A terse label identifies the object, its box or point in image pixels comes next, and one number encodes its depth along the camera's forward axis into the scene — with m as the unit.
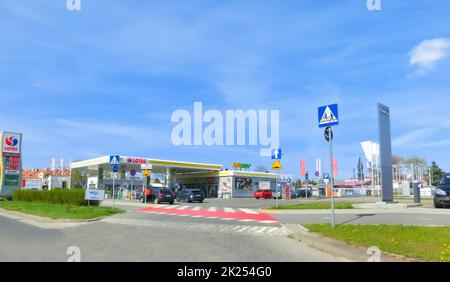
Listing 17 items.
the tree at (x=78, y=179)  91.38
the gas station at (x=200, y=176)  60.64
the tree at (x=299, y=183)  139.55
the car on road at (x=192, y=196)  42.38
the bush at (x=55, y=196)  28.47
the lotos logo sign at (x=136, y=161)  57.75
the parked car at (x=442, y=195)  22.50
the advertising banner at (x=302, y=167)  64.06
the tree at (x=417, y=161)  92.07
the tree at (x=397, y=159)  100.93
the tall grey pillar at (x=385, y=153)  24.73
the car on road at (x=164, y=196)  36.81
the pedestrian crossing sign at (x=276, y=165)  27.44
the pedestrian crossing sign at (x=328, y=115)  14.03
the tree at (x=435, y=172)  98.62
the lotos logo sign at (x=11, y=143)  46.72
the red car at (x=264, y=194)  58.06
